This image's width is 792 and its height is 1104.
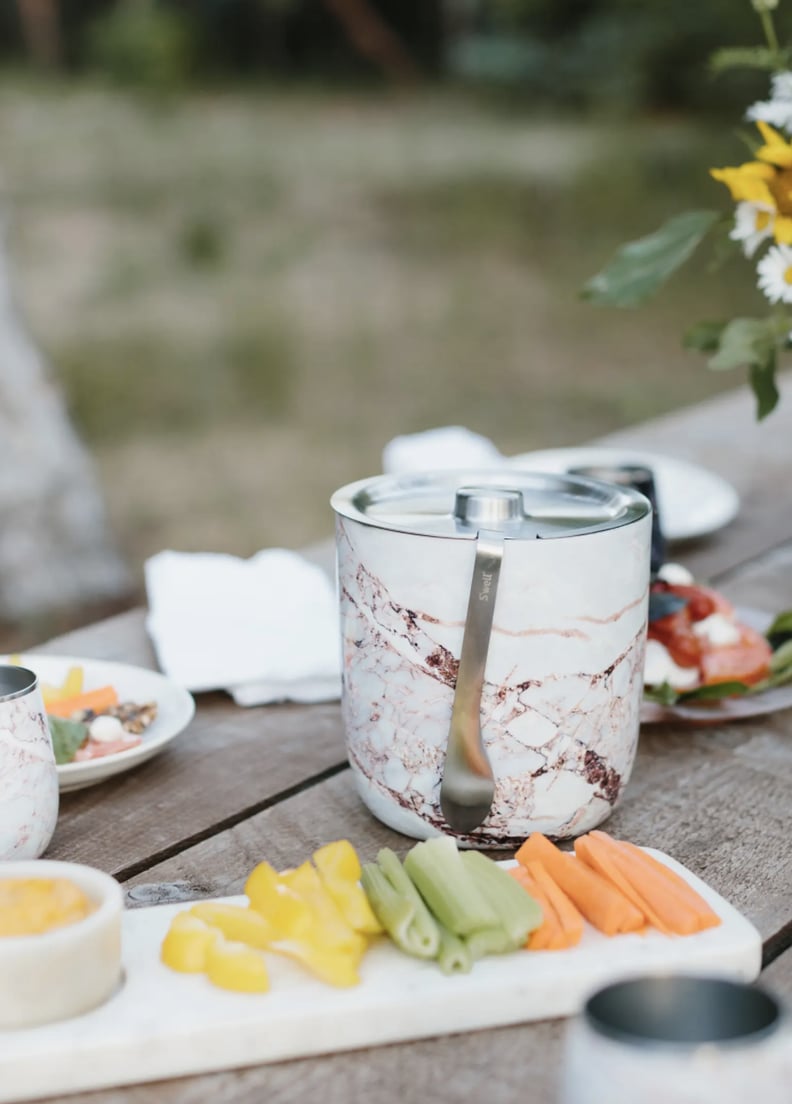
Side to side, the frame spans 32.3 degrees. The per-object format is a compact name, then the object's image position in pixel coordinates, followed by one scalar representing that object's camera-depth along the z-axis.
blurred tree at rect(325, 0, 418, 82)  10.67
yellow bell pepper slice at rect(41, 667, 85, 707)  0.98
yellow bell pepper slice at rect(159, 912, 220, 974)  0.63
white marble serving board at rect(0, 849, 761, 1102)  0.58
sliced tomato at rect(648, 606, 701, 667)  1.00
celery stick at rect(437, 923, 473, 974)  0.63
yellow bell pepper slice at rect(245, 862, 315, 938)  0.63
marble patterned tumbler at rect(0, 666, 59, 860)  0.73
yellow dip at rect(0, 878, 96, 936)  0.60
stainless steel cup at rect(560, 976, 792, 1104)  0.43
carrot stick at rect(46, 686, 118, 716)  0.97
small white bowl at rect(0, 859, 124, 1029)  0.57
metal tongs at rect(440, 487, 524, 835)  0.73
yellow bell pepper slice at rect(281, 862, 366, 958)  0.63
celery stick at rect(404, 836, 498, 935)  0.64
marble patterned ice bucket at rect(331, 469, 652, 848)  0.74
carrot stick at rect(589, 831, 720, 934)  0.68
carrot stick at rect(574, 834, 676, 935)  0.67
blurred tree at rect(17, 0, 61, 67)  9.99
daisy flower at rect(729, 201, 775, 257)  1.03
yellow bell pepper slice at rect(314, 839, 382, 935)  0.65
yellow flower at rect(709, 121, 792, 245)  0.99
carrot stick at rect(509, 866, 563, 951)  0.65
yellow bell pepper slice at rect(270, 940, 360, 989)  0.62
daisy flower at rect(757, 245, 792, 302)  1.02
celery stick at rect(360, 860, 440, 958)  0.64
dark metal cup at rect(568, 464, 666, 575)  1.16
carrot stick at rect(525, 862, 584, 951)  0.66
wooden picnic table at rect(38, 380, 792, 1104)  0.60
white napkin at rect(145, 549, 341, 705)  1.06
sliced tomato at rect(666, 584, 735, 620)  1.04
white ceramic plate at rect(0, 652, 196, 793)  0.87
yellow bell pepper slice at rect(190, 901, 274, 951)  0.64
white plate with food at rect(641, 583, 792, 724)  0.99
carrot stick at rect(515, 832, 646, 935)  0.67
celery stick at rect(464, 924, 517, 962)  0.64
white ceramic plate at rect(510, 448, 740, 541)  1.42
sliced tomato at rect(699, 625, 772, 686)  1.00
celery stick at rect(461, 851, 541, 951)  0.64
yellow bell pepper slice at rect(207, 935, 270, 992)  0.61
